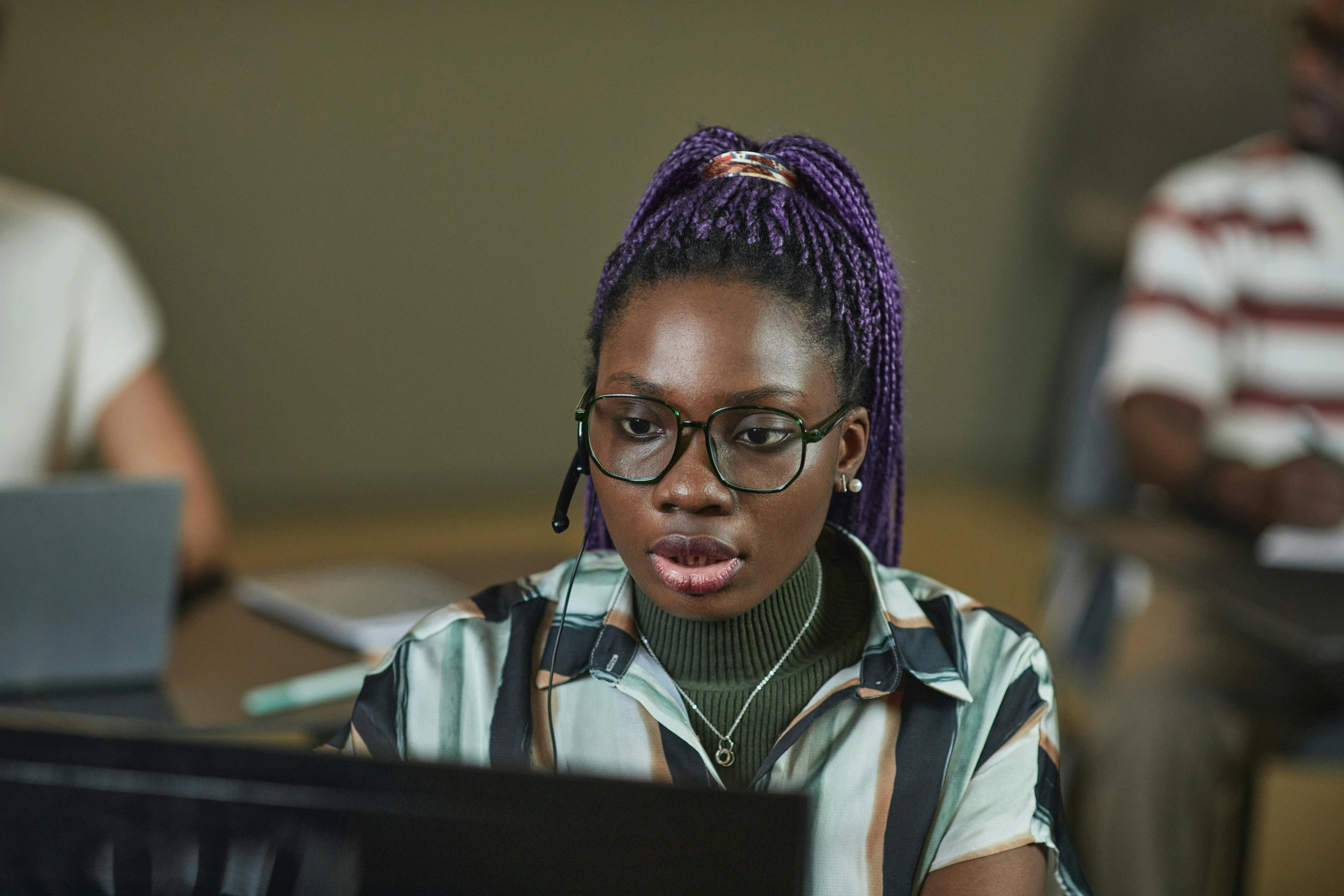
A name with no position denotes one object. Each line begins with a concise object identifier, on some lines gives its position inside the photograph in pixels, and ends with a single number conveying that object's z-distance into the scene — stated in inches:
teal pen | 137.7
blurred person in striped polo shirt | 197.0
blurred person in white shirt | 190.3
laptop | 133.7
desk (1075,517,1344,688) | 152.7
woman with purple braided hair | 106.6
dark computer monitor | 100.4
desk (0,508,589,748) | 133.8
